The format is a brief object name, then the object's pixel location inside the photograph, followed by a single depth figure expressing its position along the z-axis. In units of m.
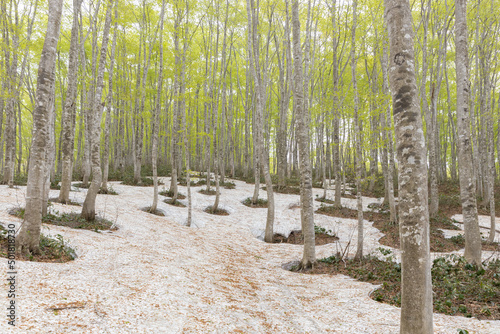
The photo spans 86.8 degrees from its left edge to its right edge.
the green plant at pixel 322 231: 10.88
